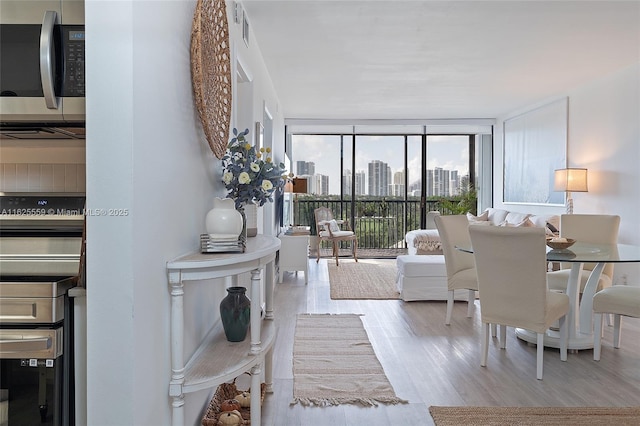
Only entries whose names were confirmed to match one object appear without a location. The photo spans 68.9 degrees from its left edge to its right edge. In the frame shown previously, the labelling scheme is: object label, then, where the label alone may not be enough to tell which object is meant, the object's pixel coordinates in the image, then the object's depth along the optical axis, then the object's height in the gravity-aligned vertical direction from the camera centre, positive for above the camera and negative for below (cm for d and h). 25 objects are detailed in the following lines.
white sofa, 684 -22
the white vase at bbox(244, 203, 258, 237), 291 -5
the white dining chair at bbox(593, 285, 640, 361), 323 -66
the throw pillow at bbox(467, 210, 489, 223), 836 -15
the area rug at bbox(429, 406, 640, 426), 240 -109
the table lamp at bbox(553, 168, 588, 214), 597 +39
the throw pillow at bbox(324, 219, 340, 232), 826 -31
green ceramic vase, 211 -49
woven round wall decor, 198 +65
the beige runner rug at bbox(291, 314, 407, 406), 272 -109
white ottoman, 526 -82
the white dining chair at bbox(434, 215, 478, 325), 416 -47
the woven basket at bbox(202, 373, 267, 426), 222 -103
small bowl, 362 -26
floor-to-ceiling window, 960 +77
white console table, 170 -62
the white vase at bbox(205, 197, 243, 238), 197 -6
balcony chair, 815 -40
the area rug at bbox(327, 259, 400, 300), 568 -101
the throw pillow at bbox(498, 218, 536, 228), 641 -18
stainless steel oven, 159 -49
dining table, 344 -65
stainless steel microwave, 174 +54
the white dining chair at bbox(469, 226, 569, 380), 299 -48
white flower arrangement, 240 +17
